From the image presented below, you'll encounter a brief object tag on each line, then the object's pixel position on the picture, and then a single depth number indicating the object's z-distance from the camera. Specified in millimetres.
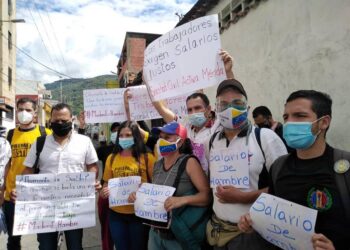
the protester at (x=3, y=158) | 3240
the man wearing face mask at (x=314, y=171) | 1681
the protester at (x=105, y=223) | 3732
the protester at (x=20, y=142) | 3682
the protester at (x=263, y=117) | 4895
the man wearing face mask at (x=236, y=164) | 2164
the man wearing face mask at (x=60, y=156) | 3189
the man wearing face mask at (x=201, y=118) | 2842
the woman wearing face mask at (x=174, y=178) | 2477
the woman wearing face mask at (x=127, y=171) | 3133
